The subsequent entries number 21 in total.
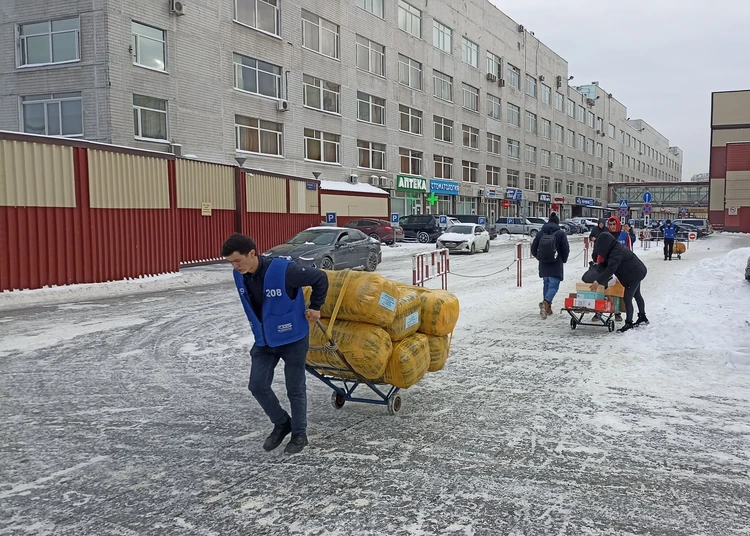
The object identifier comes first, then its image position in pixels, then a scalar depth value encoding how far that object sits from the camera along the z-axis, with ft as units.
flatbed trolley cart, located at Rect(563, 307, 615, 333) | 30.68
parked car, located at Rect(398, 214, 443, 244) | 120.18
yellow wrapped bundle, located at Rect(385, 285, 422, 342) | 17.02
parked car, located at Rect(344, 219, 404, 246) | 105.60
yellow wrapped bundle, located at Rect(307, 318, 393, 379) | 16.15
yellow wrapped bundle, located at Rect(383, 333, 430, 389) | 16.83
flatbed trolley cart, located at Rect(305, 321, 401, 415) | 16.14
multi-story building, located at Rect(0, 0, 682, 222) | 82.94
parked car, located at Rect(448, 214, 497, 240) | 137.49
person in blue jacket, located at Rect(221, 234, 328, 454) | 14.07
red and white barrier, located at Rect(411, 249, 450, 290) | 44.42
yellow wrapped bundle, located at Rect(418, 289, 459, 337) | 18.51
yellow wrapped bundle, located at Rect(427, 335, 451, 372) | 18.84
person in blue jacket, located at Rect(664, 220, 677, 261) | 80.23
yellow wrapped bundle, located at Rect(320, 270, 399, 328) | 16.21
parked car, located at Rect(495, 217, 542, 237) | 157.99
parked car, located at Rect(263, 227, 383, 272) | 53.93
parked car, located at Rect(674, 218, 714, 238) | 161.23
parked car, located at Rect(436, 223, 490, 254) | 91.30
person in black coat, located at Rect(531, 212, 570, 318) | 34.42
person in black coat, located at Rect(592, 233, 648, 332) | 29.58
